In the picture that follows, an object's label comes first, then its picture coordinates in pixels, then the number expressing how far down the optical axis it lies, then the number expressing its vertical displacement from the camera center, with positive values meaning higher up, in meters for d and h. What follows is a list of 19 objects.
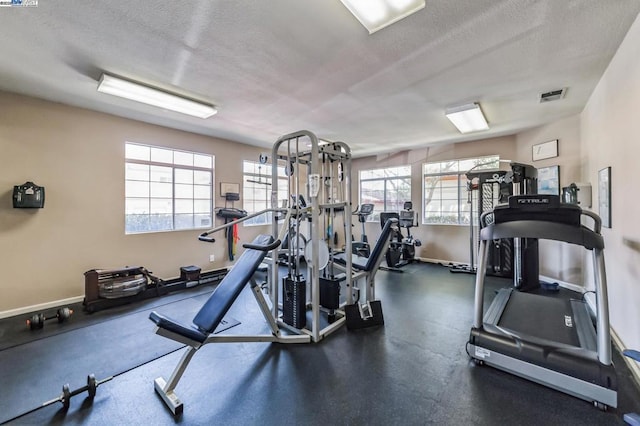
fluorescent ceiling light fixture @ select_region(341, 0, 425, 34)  1.74 +1.39
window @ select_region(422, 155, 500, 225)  5.77 +0.52
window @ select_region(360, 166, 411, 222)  6.70 +0.66
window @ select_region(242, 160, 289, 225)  5.88 +0.51
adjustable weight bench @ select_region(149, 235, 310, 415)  1.80 -0.82
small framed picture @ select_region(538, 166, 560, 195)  4.35 +0.56
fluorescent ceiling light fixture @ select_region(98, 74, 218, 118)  2.79 +1.39
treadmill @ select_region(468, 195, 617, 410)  1.80 -1.04
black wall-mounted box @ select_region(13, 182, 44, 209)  3.18 +0.20
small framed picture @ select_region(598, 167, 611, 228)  2.58 +0.17
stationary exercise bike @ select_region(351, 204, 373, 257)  5.05 -0.69
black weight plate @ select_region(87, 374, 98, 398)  1.88 -1.24
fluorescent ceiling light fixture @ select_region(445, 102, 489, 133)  3.61 +1.44
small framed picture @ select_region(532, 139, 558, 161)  4.39 +1.08
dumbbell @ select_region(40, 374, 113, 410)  1.77 -1.25
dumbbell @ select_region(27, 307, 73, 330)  2.86 -1.19
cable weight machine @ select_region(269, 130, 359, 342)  2.68 -0.39
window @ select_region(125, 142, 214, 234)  4.26 +0.42
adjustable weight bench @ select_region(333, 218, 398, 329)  2.95 -0.82
